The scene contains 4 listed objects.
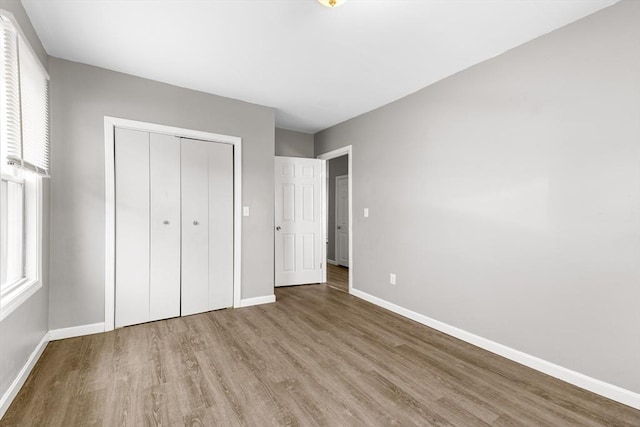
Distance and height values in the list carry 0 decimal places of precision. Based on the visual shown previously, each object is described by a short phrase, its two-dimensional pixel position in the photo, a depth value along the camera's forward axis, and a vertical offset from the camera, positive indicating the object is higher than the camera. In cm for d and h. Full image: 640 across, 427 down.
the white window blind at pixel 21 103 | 165 +75
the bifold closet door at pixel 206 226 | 318 -13
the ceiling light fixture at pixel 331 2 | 178 +134
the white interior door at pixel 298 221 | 436 -11
